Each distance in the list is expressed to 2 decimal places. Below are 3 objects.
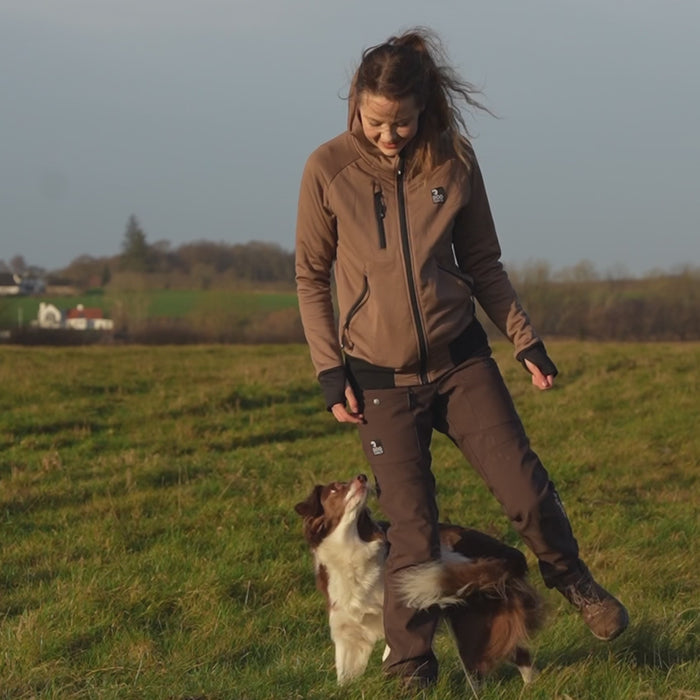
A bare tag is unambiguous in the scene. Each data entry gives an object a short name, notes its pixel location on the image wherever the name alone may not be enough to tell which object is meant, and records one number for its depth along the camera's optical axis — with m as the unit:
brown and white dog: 8.77
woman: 8.54
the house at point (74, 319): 96.56
